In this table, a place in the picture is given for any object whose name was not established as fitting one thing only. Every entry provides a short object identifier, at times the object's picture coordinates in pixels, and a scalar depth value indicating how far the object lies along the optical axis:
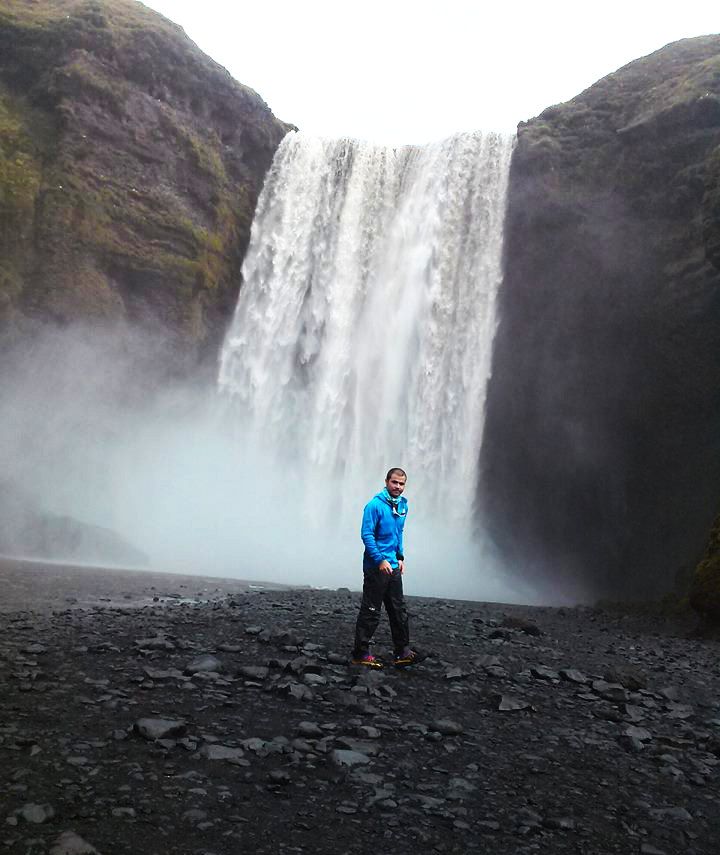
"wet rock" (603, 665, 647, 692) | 7.19
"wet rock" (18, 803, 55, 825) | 3.28
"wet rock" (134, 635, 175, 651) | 7.03
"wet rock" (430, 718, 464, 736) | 5.23
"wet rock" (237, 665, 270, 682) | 6.20
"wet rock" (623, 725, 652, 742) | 5.43
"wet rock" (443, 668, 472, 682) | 6.81
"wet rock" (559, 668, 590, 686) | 7.08
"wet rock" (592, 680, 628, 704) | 6.57
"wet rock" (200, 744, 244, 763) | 4.31
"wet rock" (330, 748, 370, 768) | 4.44
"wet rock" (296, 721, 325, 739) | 4.88
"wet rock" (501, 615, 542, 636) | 10.88
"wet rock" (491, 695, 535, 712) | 5.95
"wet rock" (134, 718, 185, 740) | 4.49
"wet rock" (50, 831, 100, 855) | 3.03
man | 7.09
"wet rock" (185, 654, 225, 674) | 6.26
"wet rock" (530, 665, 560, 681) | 7.16
